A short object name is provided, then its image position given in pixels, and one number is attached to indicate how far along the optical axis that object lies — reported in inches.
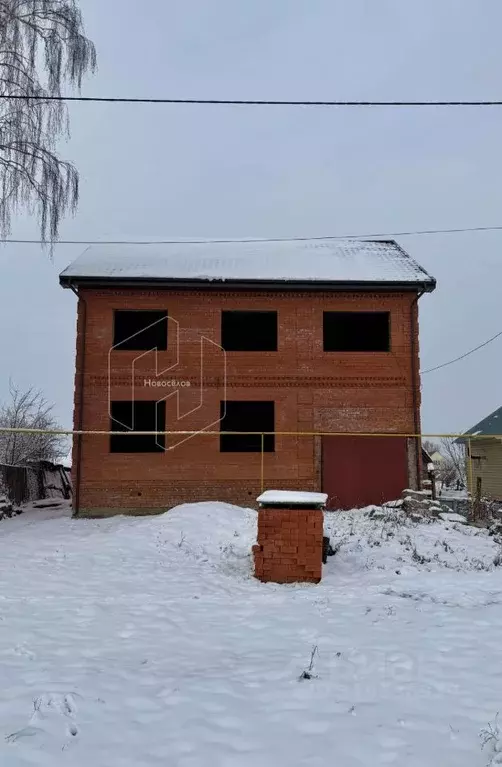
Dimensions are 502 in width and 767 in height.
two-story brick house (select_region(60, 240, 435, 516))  561.0
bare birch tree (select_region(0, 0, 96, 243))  430.6
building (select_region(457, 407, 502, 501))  965.2
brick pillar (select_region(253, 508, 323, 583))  267.0
